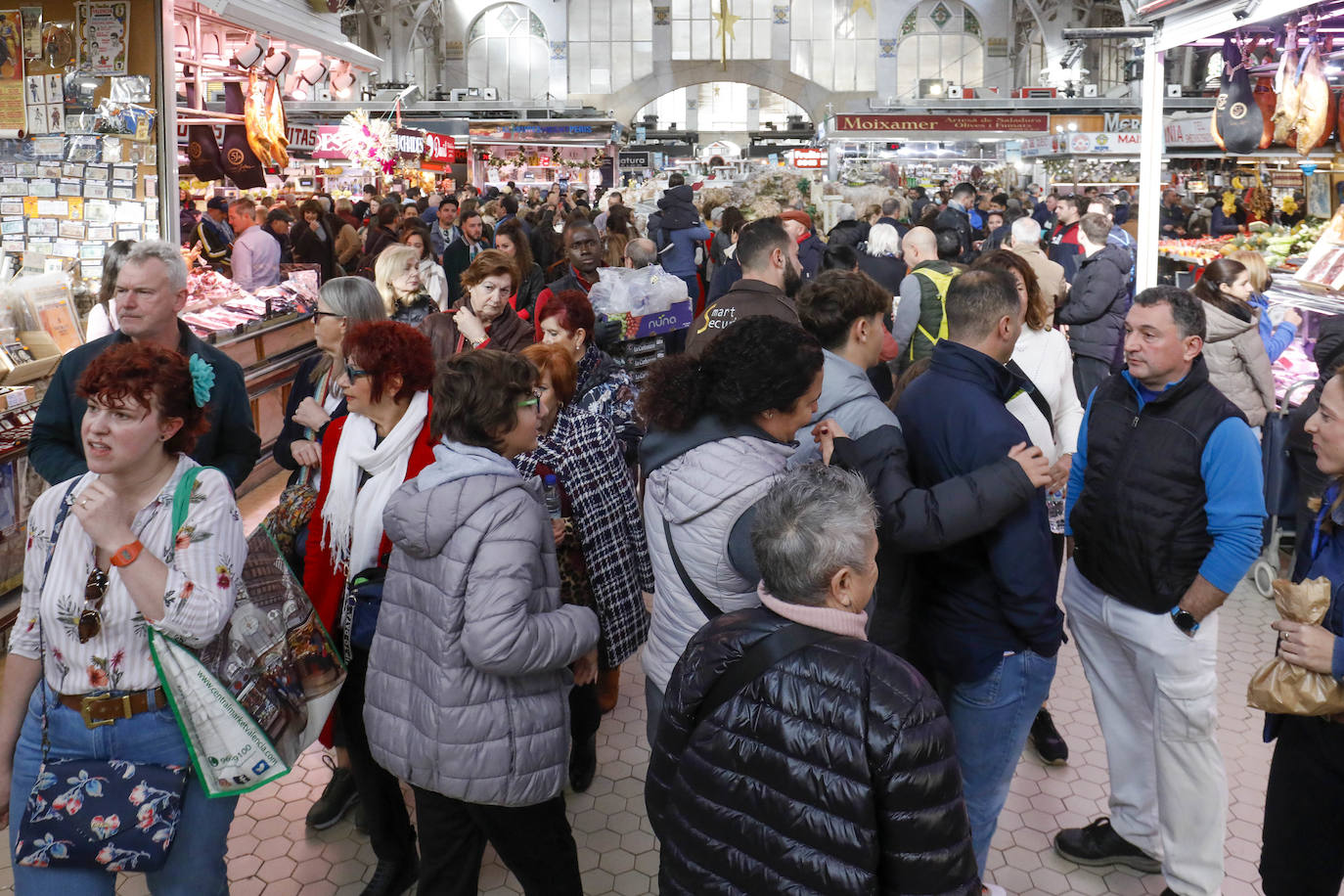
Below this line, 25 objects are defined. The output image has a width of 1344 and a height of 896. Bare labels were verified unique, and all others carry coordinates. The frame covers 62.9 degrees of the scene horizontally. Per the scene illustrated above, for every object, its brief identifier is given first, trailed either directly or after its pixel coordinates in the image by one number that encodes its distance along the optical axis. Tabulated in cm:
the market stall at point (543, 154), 2258
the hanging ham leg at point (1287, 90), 489
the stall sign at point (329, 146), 1347
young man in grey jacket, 207
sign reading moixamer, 1809
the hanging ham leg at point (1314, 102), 479
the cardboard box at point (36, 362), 411
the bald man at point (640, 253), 668
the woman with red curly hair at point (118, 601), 186
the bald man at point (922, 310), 446
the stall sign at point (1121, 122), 1898
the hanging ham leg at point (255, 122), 804
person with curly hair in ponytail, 204
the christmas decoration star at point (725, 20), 3529
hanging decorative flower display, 1315
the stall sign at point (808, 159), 2078
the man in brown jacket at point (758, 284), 396
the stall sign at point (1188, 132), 903
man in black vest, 240
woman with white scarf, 252
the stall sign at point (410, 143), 1502
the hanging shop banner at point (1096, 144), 1369
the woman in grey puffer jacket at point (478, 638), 202
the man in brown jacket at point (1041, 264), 479
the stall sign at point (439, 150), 1669
